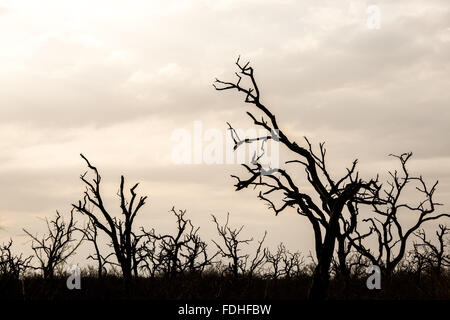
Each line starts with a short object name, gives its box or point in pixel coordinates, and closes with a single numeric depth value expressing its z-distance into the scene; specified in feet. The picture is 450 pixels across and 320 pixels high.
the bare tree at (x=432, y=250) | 101.00
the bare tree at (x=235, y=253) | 101.90
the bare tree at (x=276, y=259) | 112.45
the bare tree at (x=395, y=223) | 96.71
